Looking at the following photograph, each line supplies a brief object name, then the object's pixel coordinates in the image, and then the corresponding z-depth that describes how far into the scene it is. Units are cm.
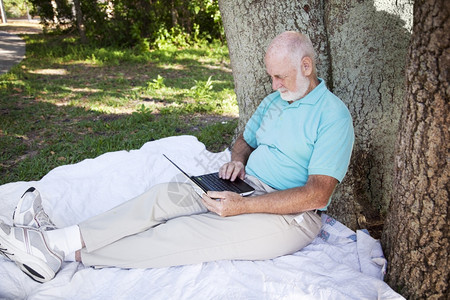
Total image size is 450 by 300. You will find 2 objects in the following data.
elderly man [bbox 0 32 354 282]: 233
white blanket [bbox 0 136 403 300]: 221
